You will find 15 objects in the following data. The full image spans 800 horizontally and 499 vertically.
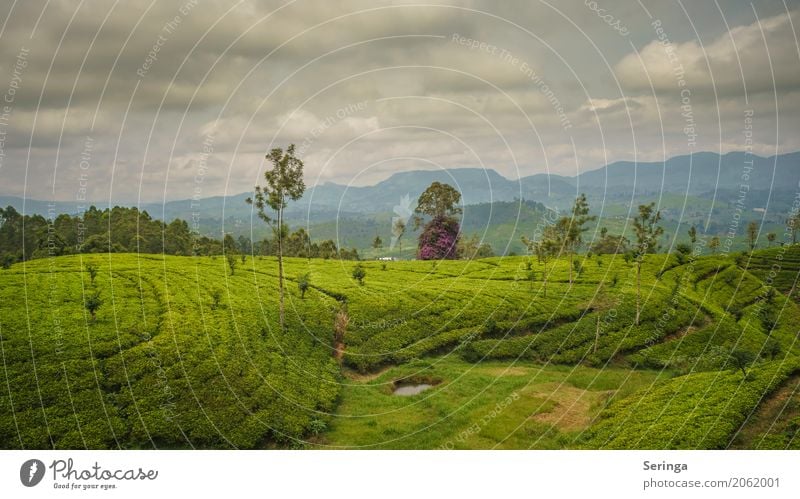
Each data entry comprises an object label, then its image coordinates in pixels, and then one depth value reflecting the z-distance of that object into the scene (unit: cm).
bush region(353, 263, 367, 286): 4551
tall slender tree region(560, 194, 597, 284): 4391
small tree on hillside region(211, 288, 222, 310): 3325
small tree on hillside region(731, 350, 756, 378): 2526
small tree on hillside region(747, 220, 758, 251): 7594
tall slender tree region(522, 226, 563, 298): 4902
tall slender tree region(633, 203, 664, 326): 3850
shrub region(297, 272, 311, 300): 3859
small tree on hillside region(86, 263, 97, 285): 3392
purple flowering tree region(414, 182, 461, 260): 7712
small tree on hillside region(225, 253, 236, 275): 4380
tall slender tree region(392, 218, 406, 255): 7394
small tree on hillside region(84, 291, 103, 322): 2684
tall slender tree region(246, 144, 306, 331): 2970
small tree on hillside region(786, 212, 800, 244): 7681
